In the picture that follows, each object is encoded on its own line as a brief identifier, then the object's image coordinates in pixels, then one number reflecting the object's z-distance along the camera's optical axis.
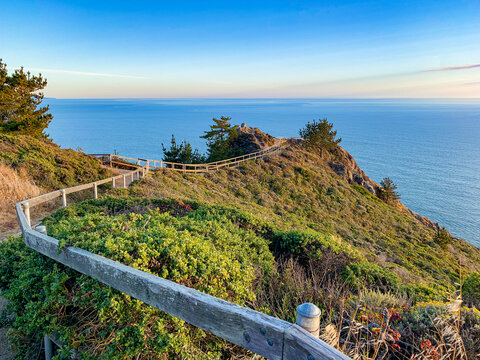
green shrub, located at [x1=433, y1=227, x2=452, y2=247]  26.72
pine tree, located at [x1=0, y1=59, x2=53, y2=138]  24.58
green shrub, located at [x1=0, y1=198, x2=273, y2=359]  2.91
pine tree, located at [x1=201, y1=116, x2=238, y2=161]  38.71
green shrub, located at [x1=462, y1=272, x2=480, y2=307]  6.08
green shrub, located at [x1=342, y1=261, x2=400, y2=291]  6.02
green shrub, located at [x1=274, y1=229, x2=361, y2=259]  7.03
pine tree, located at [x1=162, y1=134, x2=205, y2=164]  37.95
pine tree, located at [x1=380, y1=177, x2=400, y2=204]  39.12
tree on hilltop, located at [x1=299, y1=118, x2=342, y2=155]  44.53
